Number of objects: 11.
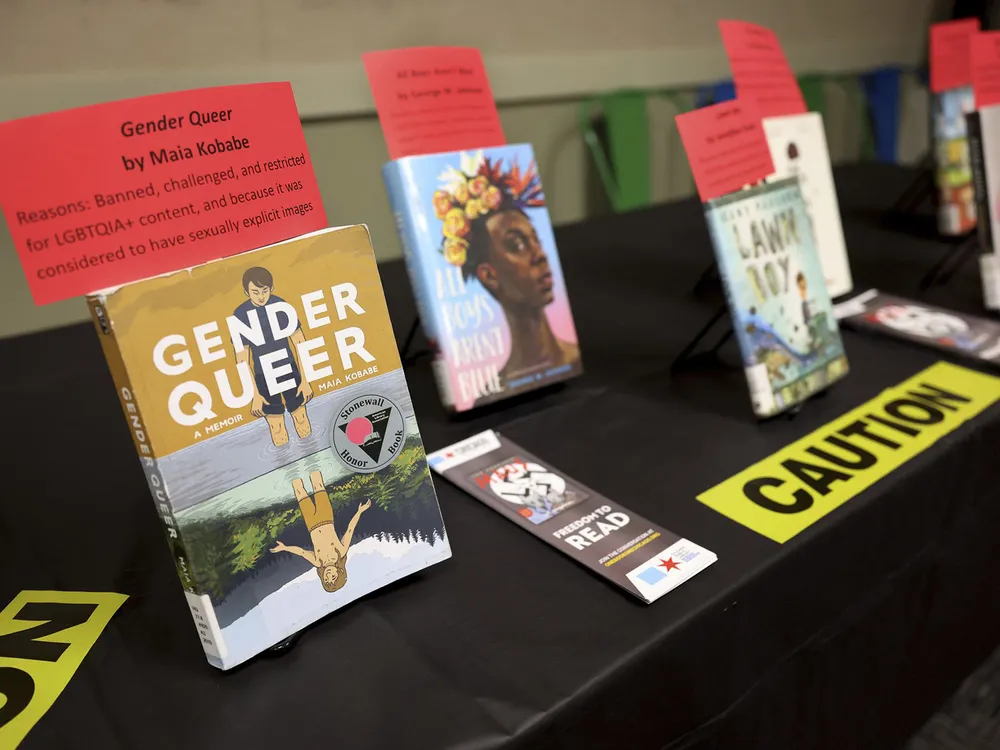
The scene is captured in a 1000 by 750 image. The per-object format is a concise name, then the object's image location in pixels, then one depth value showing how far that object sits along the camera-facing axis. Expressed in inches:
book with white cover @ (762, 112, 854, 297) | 44.5
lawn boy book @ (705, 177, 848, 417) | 34.1
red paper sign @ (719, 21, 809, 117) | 40.7
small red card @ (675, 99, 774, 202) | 33.0
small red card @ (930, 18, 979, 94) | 56.5
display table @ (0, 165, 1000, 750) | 21.2
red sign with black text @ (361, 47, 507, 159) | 33.7
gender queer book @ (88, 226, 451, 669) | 20.4
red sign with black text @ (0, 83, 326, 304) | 19.4
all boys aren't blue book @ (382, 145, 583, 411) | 33.9
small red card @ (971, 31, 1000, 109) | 46.5
